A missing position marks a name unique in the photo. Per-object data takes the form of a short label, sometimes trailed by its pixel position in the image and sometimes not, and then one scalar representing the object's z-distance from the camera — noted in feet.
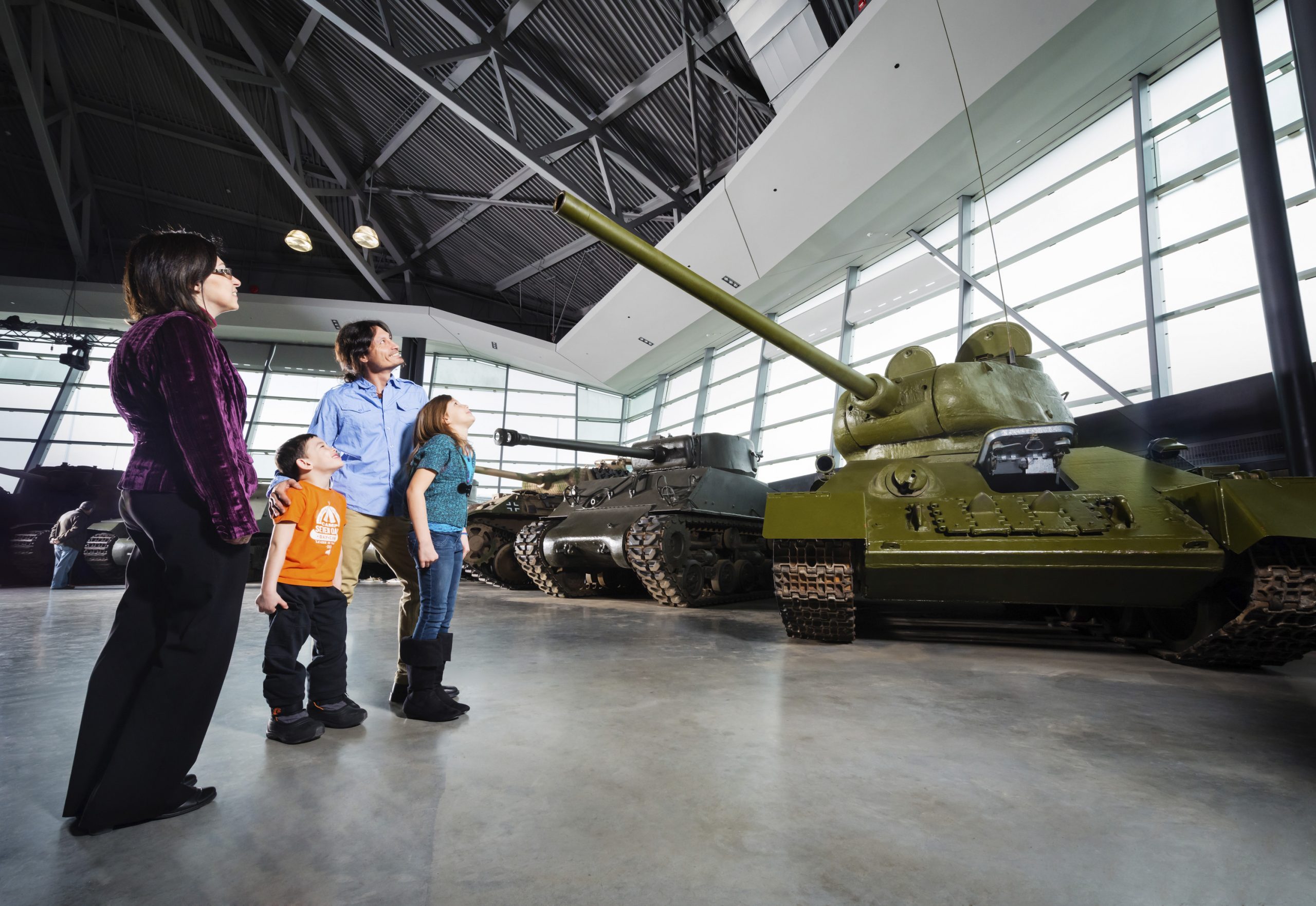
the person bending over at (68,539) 30.17
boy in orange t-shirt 7.39
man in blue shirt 8.73
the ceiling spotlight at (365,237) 41.93
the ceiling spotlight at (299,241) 40.55
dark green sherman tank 24.16
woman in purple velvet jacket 5.16
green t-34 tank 11.60
